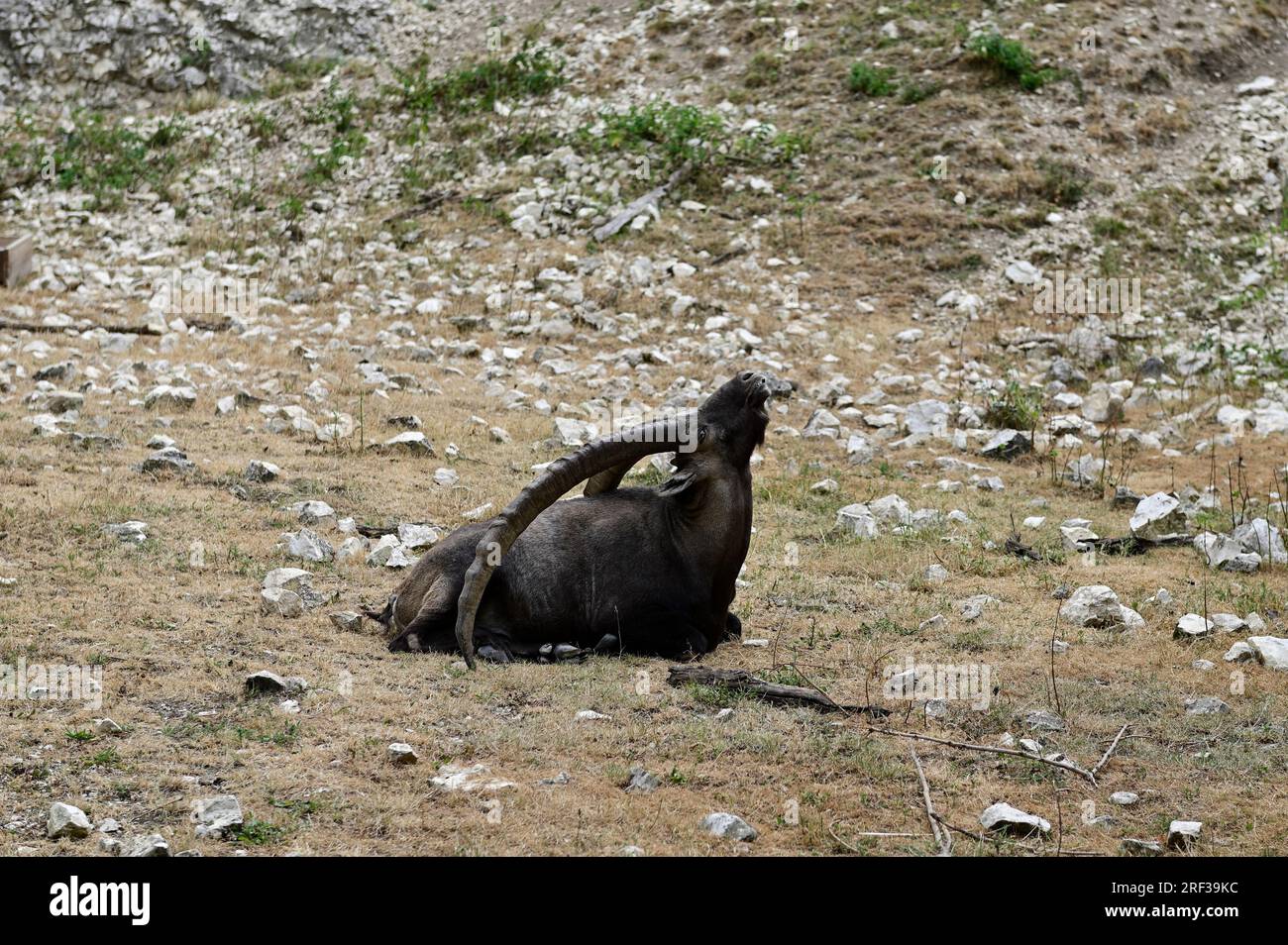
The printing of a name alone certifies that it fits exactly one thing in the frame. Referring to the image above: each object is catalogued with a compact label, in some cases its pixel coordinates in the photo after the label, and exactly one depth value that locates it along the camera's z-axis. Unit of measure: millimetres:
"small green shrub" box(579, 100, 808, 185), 18719
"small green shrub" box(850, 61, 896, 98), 19594
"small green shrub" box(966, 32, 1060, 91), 19484
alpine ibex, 7590
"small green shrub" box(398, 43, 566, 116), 20891
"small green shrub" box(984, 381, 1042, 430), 13430
